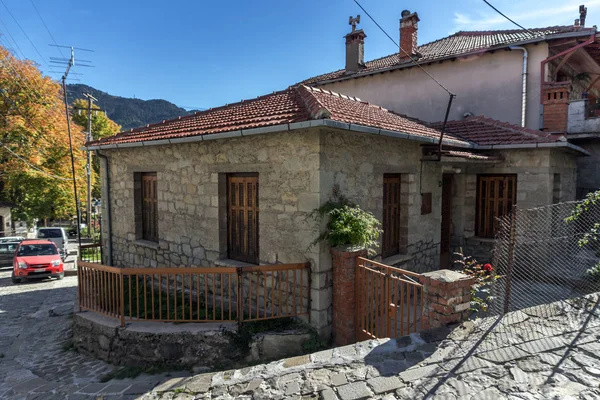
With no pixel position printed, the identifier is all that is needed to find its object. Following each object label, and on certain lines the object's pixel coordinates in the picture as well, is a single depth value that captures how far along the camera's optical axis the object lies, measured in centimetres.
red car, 1247
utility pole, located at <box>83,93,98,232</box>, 2025
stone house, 524
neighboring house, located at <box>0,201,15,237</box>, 1944
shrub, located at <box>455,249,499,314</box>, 439
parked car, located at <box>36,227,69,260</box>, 1654
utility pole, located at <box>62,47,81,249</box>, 1753
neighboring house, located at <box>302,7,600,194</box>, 1003
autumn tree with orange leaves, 1873
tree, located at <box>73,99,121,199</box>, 3350
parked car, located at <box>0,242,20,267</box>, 1514
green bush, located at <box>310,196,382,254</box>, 503
